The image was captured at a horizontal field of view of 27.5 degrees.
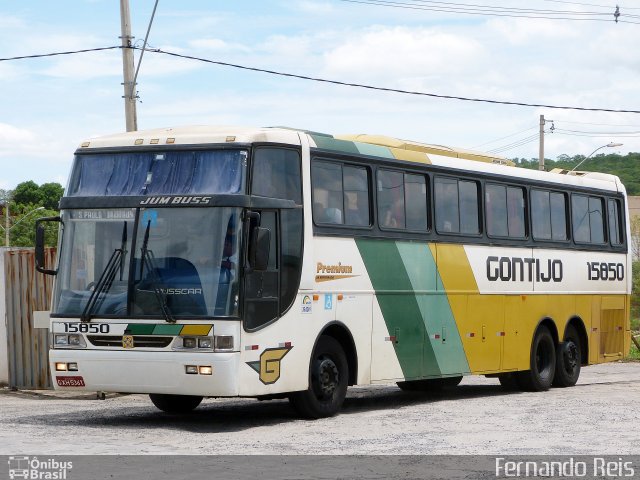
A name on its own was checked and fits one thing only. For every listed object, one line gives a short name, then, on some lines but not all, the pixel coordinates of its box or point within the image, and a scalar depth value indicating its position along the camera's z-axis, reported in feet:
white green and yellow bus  47.70
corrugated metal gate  66.39
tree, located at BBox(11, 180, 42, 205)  409.90
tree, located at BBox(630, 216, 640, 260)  265.34
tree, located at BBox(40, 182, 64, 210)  407.85
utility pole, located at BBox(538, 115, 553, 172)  172.85
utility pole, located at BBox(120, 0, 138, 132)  78.74
